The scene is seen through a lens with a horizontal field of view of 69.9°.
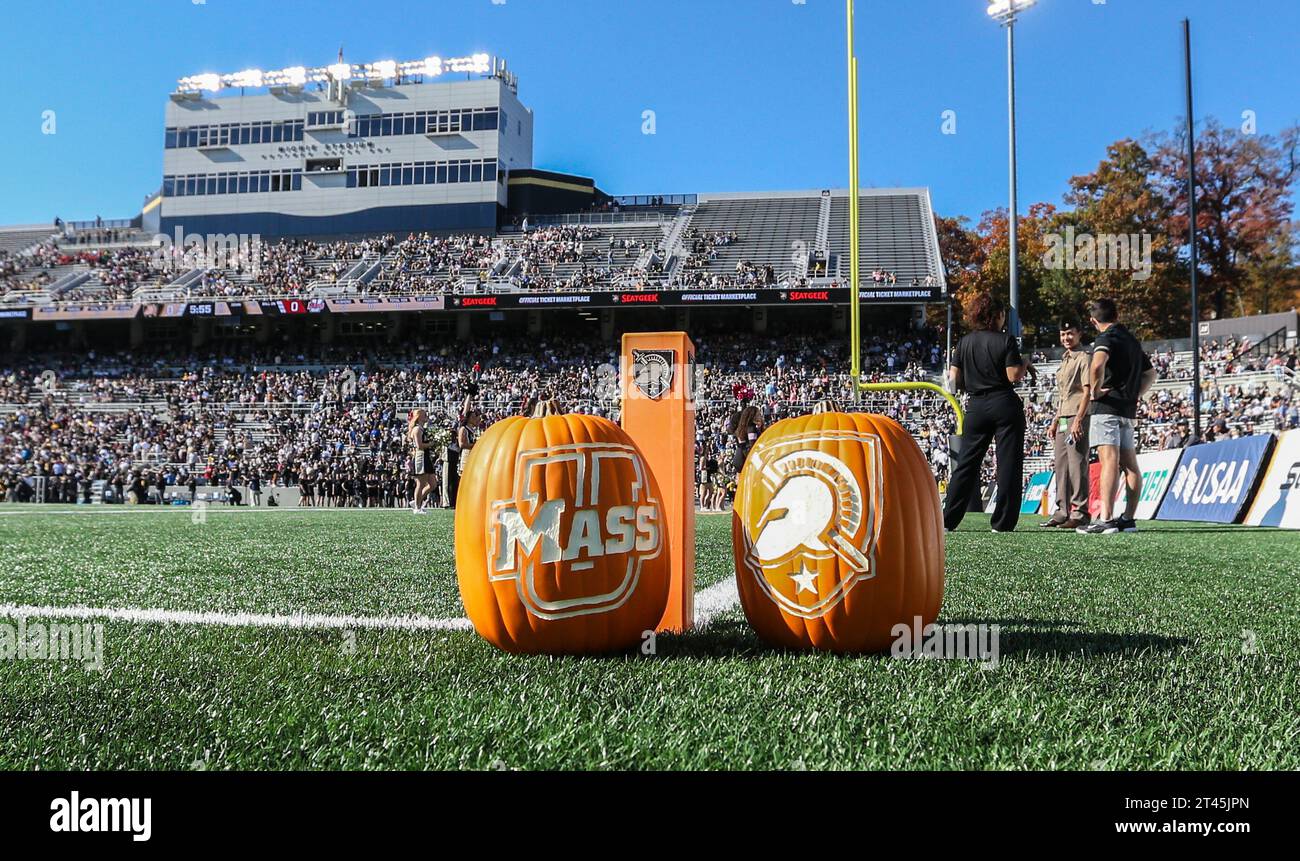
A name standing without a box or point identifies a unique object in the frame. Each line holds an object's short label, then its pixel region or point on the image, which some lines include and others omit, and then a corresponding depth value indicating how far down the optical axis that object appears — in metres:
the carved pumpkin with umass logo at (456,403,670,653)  2.26
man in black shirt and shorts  6.57
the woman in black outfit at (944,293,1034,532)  6.31
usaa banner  9.24
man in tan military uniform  7.18
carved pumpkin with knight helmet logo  2.30
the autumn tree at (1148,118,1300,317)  34.31
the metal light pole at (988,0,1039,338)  19.44
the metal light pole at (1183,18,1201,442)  15.35
